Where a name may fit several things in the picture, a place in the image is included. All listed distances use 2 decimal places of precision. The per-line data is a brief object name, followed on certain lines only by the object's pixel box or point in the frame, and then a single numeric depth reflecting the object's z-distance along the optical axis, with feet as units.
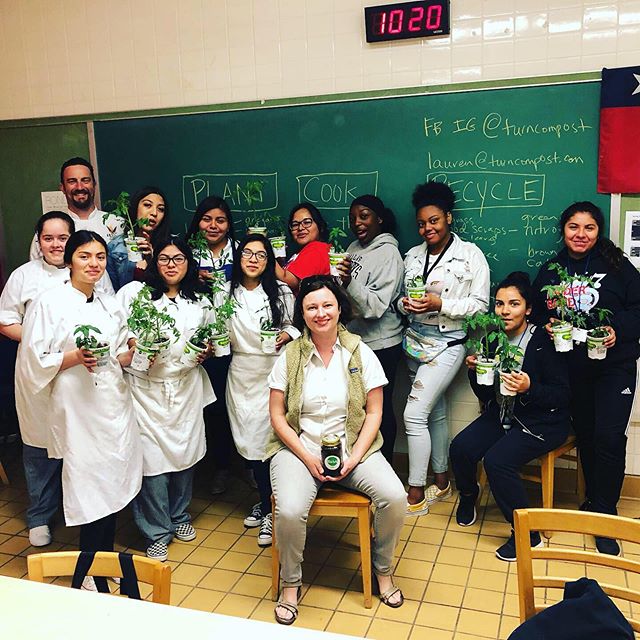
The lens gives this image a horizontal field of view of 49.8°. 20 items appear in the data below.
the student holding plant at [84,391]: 9.34
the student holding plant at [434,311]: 11.85
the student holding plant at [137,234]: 11.58
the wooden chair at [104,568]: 5.63
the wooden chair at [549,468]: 11.05
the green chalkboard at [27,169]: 14.89
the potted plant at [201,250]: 11.40
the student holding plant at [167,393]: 10.63
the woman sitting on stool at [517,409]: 10.64
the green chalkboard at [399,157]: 11.91
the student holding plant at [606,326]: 10.87
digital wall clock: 11.93
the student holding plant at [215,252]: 11.76
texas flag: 11.25
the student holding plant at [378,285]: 12.00
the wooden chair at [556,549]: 5.79
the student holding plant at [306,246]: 11.89
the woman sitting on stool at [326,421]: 9.34
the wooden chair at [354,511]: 9.36
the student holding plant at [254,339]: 11.05
